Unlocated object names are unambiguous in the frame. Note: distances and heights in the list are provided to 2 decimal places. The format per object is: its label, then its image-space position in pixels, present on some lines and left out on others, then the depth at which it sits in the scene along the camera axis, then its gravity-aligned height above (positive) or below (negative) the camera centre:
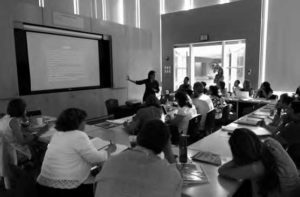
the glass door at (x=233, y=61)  7.64 +0.39
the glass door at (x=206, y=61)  8.16 +0.47
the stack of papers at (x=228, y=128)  2.84 -0.70
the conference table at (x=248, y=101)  5.53 -0.71
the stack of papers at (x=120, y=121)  3.33 -0.68
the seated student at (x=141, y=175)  1.12 -0.50
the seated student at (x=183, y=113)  3.17 -0.57
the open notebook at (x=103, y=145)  2.23 -0.71
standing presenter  5.87 -0.25
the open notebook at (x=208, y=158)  1.91 -0.73
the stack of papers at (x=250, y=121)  3.06 -0.67
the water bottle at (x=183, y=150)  1.86 -0.62
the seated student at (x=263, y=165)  1.43 -0.59
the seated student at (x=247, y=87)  6.53 -0.41
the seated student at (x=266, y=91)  5.96 -0.49
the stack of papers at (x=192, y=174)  1.58 -0.73
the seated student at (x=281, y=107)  2.95 -0.50
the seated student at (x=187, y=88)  5.04 -0.33
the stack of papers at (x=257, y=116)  3.54 -0.69
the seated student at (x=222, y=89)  6.40 -0.46
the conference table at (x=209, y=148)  1.48 -0.74
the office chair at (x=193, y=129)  3.23 -0.80
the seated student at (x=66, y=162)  1.73 -0.66
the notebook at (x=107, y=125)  3.17 -0.70
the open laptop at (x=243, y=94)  6.09 -0.57
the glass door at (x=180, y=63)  8.84 +0.43
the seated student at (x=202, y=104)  3.97 -0.54
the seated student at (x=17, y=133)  2.48 -0.61
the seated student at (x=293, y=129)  2.01 -0.51
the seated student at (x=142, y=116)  2.71 -0.50
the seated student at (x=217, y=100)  4.42 -0.58
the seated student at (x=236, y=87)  6.47 -0.43
